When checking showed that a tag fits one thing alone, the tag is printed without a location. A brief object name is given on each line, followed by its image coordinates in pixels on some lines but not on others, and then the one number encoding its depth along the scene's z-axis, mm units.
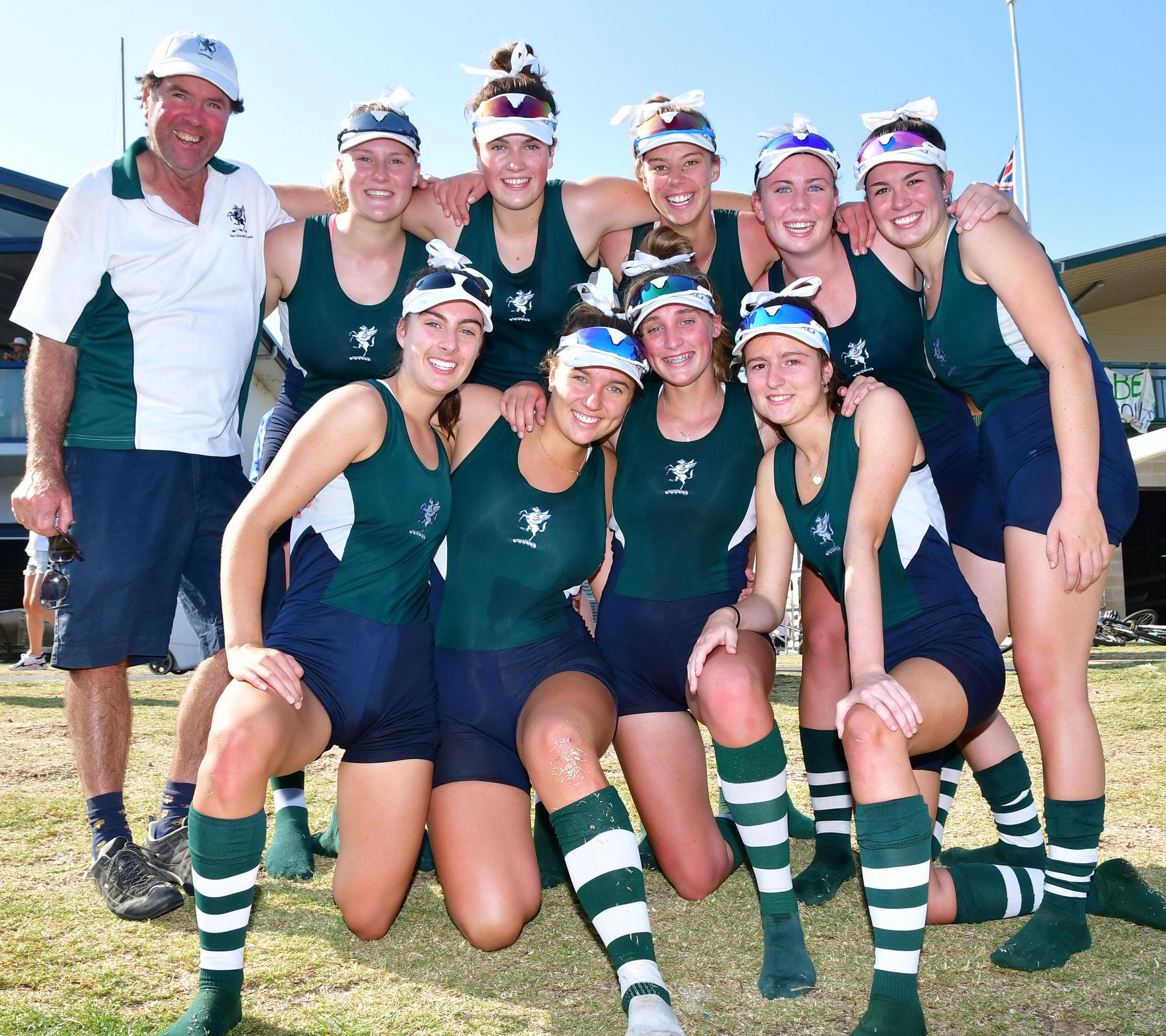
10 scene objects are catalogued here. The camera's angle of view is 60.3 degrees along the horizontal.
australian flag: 20484
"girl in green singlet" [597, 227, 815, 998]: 4012
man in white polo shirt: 4059
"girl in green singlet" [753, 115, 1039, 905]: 4152
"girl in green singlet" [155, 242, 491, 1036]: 3287
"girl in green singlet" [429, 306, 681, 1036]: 3648
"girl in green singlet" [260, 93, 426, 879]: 4352
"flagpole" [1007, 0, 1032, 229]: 25172
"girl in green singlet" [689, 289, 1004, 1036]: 2832
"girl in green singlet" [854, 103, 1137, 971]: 3357
